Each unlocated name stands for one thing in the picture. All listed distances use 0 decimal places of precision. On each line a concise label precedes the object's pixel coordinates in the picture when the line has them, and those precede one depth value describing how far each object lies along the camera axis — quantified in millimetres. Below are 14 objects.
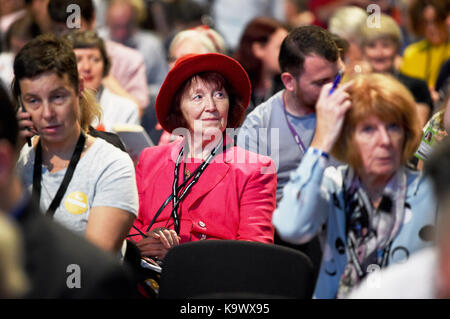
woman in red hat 5042
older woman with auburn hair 3861
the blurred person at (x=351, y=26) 9528
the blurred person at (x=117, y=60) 8516
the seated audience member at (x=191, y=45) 7341
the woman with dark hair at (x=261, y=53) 9548
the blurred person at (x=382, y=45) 8944
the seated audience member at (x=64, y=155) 4587
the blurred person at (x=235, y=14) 12856
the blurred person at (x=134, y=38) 11124
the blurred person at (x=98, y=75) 7423
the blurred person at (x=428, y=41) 9569
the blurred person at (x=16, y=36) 9092
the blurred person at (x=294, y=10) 14438
